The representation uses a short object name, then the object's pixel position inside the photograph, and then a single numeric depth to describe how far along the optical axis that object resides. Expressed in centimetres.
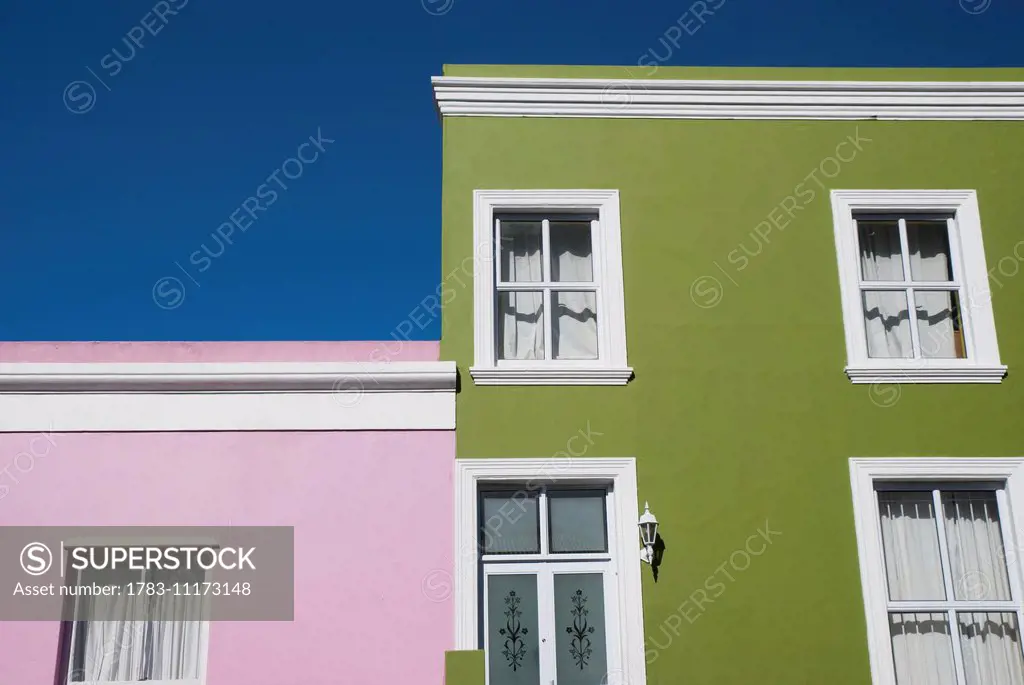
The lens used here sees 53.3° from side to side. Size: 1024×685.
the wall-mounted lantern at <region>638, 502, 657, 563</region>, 791
